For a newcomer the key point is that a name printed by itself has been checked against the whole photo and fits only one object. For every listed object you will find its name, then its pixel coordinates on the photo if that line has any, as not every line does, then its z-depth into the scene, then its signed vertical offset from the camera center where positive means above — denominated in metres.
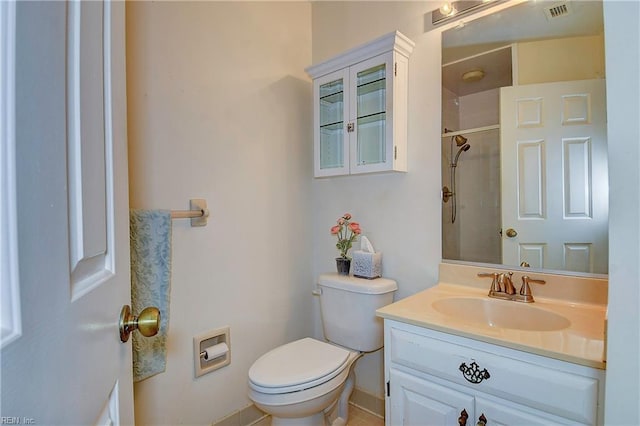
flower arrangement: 1.71 -0.13
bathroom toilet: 1.23 -0.66
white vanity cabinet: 0.80 -0.51
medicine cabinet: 1.50 +0.52
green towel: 1.10 -0.23
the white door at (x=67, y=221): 0.28 -0.01
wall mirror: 1.13 +0.27
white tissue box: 1.61 -0.29
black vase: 1.68 -0.30
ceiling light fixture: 1.36 +0.88
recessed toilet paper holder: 1.46 -0.66
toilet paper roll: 1.47 -0.66
